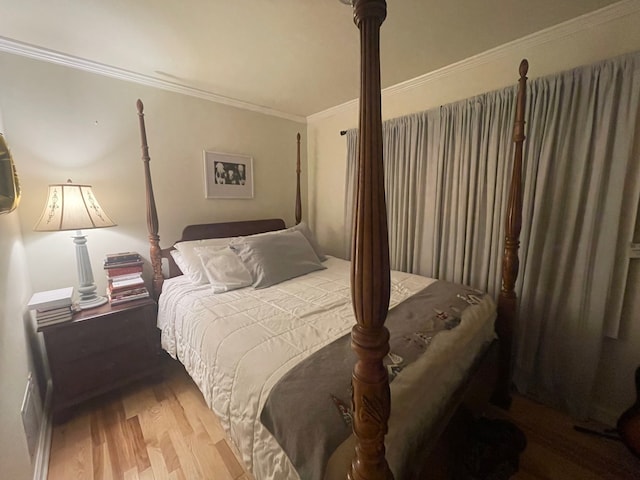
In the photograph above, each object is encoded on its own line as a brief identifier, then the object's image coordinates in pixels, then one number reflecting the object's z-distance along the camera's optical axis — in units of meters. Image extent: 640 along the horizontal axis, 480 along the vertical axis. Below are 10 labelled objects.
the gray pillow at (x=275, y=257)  1.95
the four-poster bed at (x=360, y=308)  0.56
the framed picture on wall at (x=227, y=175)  2.47
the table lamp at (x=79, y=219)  1.57
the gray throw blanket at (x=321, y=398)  0.72
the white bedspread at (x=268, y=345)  0.90
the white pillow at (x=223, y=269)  1.83
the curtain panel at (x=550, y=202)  1.45
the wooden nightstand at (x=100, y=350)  1.54
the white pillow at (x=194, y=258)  1.96
